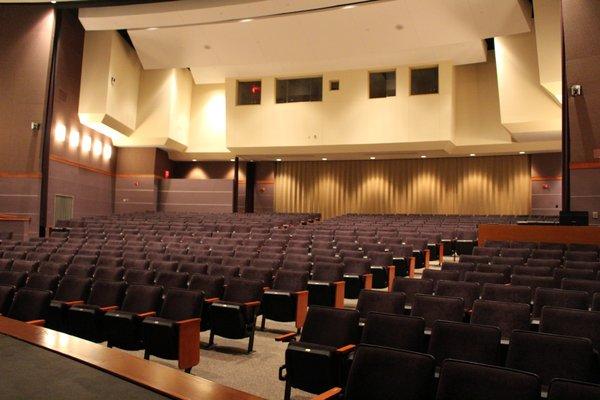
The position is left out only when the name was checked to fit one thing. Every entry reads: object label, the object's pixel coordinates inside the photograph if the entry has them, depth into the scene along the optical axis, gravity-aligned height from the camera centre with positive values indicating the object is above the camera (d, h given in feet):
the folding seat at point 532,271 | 16.72 -1.35
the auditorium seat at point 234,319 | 13.82 -2.62
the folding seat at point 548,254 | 20.51 -0.96
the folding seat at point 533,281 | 15.05 -1.54
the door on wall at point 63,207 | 44.50 +1.35
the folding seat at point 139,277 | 16.81 -1.80
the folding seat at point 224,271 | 17.76 -1.63
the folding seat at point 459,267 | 17.82 -1.35
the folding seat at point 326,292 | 17.12 -2.25
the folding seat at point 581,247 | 21.70 -0.68
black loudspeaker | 25.40 +0.67
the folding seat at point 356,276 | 19.21 -1.85
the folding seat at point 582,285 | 13.97 -1.52
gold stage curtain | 54.19 +4.89
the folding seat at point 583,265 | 17.60 -1.19
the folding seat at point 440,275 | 16.10 -1.50
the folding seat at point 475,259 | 19.63 -1.19
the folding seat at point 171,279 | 16.37 -1.82
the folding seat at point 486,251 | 22.03 -0.96
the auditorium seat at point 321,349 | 9.68 -2.45
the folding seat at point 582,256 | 19.77 -0.97
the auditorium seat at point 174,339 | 11.79 -2.76
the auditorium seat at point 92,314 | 13.60 -2.52
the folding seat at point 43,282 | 16.14 -1.95
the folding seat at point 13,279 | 16.55 -1.91
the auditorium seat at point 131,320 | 12.92 -2.52
